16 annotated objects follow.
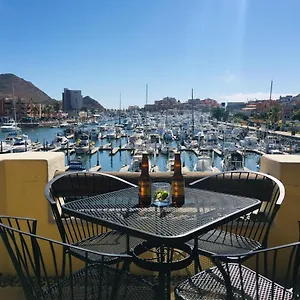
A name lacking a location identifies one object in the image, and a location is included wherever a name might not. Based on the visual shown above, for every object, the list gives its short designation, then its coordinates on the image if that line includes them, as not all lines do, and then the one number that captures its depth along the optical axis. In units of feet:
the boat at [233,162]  79.08
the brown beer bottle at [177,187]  5.65
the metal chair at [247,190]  7.16
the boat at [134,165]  77.35
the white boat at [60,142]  119.20
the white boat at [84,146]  110.83
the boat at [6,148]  100.14
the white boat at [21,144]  103.85
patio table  4.22
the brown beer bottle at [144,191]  5.64
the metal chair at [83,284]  3.97
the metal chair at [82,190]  7.07
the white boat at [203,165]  68.80
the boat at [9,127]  174.33
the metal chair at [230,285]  3.92
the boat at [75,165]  73.07
